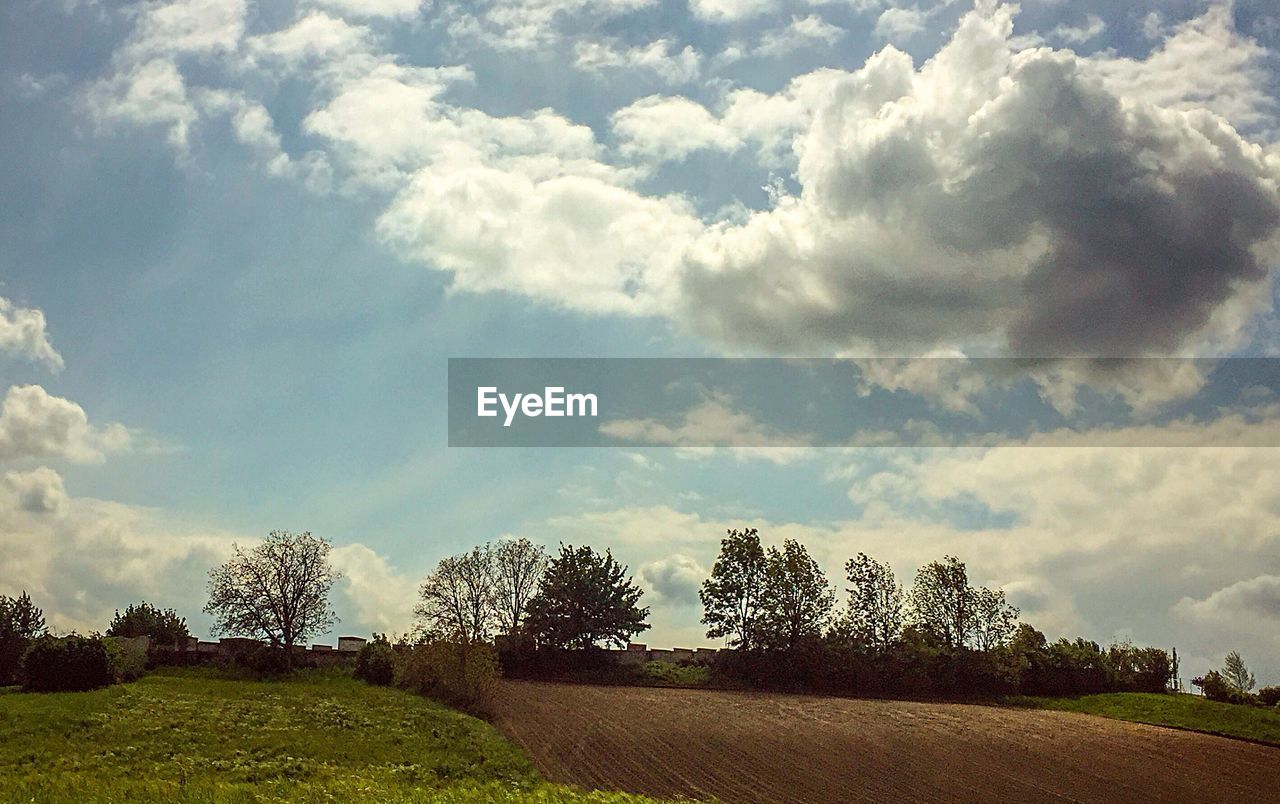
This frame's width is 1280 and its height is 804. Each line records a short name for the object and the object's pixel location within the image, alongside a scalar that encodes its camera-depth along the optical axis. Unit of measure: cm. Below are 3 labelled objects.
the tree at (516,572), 9638
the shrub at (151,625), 9088
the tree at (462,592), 9406
